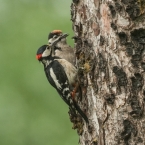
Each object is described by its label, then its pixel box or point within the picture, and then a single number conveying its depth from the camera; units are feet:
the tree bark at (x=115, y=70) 32.01
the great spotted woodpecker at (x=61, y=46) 44.52
